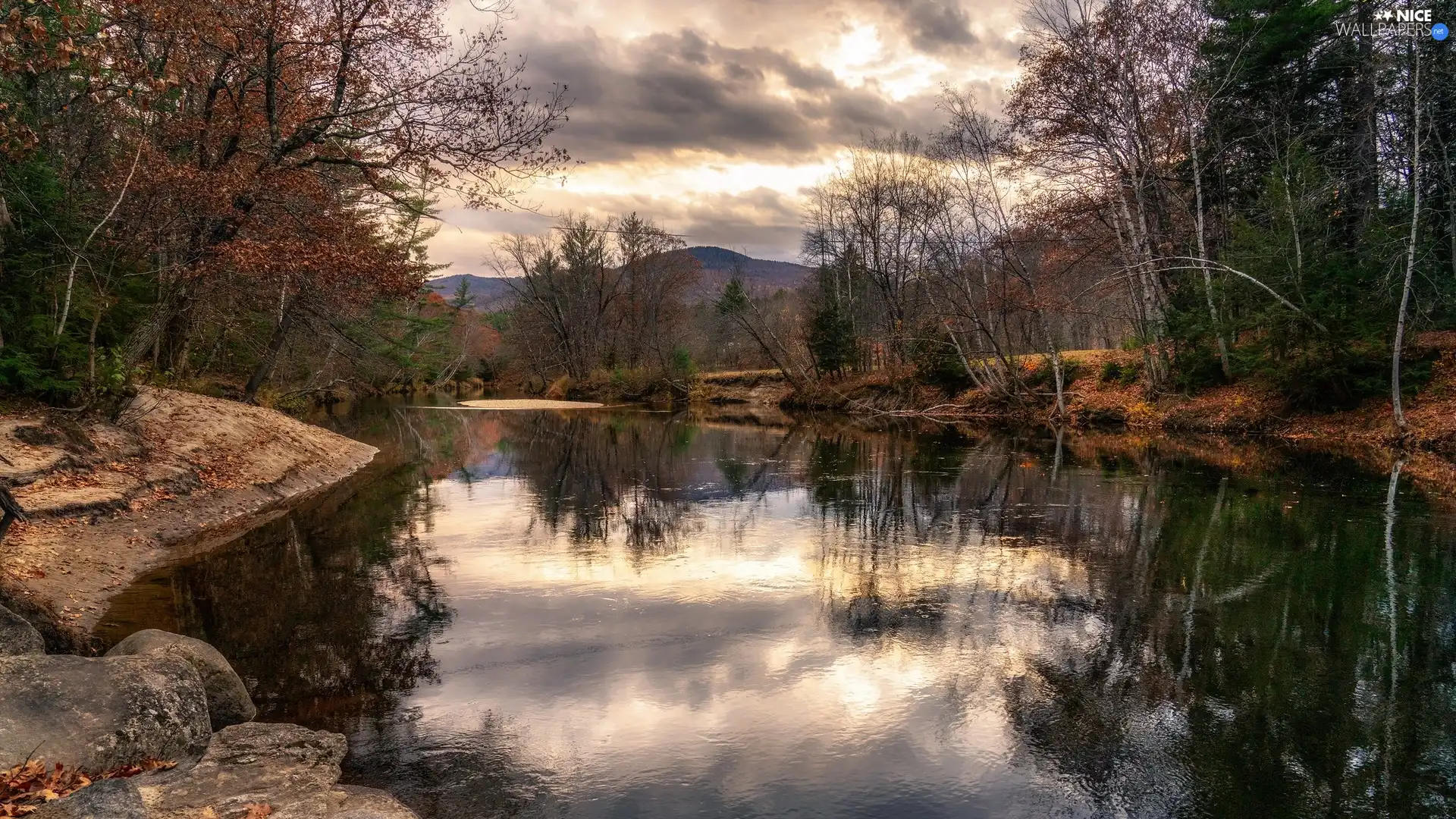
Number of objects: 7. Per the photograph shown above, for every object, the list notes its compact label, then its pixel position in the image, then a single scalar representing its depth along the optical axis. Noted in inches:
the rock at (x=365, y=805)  175.8
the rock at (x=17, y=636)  219.5
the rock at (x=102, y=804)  132.5
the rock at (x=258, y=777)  177.2
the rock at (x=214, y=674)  230.8
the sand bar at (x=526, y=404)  2086.6
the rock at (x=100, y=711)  177.3
